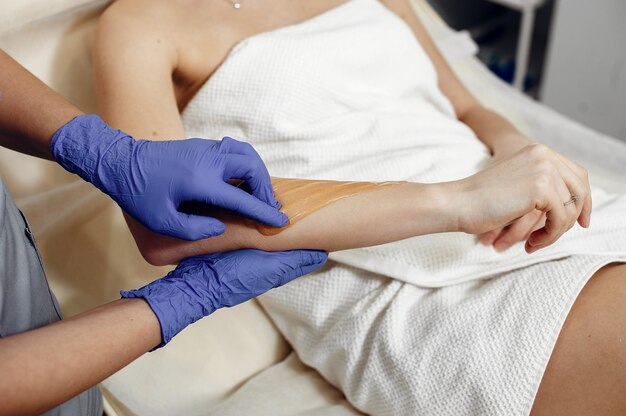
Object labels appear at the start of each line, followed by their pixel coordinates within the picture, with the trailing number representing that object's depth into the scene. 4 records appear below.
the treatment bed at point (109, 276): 1.14
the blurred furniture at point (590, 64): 2.13
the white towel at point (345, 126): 1.05
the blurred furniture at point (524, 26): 2.21
